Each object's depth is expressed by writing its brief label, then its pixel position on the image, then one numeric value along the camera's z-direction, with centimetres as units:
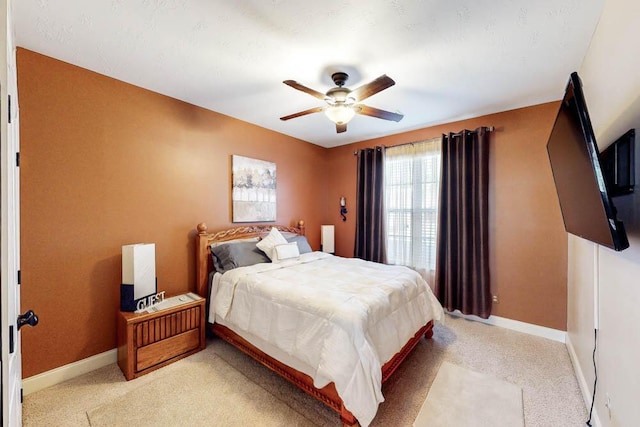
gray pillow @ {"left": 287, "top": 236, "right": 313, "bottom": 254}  363
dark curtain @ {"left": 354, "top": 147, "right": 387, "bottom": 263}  411
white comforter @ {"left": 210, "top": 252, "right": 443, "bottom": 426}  161
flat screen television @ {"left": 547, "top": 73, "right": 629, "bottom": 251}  101
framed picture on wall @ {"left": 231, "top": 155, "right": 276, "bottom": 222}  342
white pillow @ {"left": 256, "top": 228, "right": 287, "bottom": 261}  317
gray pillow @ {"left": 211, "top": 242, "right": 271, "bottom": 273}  286
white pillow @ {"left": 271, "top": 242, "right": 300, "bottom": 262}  310
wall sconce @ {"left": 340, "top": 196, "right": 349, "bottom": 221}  463
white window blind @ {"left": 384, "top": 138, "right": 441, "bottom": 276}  365
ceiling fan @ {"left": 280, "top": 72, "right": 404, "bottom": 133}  206
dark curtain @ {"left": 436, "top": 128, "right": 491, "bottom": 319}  315
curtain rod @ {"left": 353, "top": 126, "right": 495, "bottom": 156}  315
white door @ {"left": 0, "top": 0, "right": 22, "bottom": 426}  82
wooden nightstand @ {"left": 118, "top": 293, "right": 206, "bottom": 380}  215
